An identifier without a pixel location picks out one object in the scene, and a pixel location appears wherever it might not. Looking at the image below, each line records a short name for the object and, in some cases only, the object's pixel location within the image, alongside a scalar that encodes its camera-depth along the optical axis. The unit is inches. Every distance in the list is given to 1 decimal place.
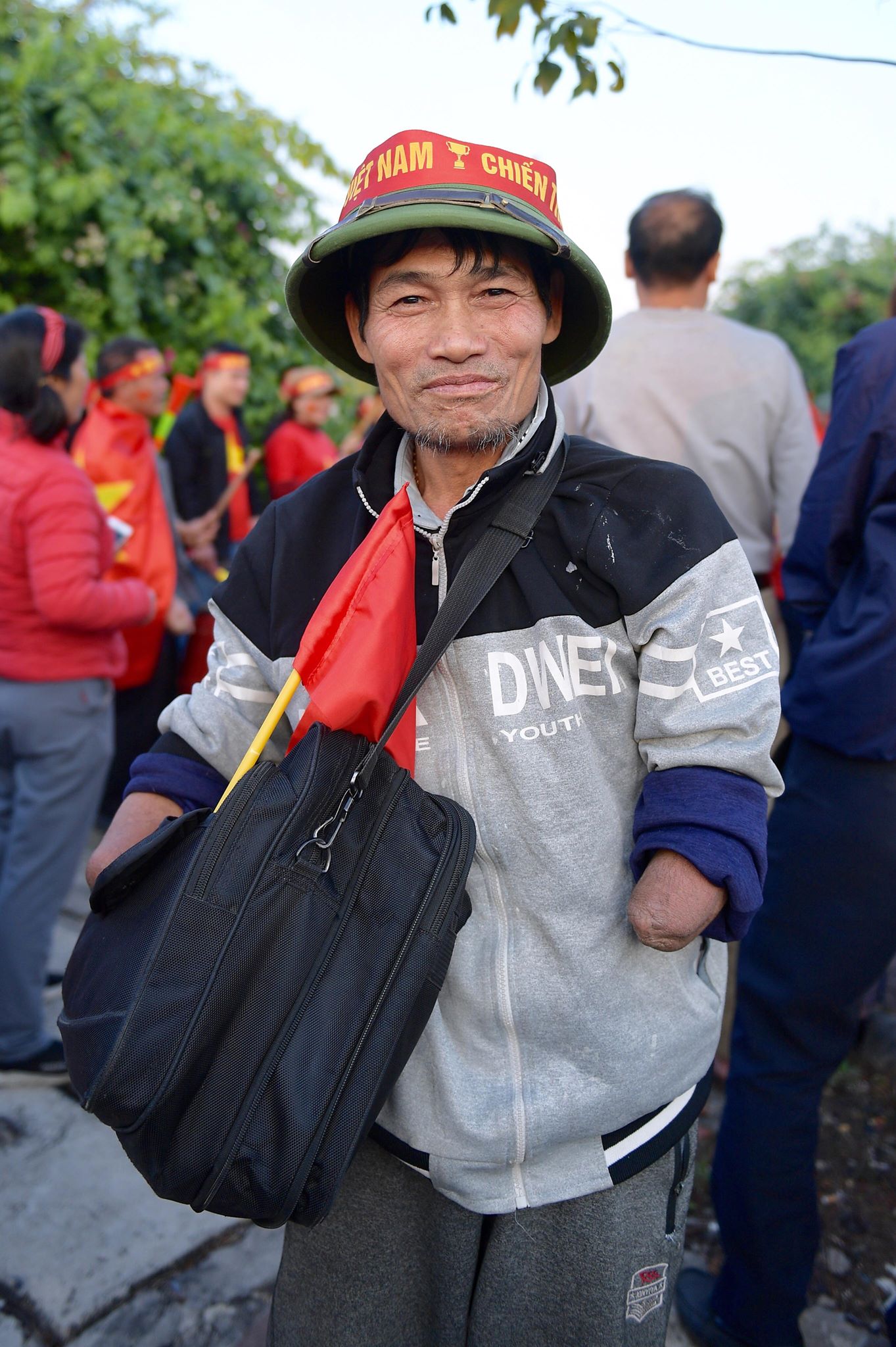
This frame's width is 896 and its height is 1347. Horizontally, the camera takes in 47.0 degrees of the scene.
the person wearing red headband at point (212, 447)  209.8
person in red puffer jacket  114.7
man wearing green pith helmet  53.4
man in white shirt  115.7
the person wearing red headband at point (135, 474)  157.9
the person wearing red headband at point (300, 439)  234.2
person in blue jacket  79.5
